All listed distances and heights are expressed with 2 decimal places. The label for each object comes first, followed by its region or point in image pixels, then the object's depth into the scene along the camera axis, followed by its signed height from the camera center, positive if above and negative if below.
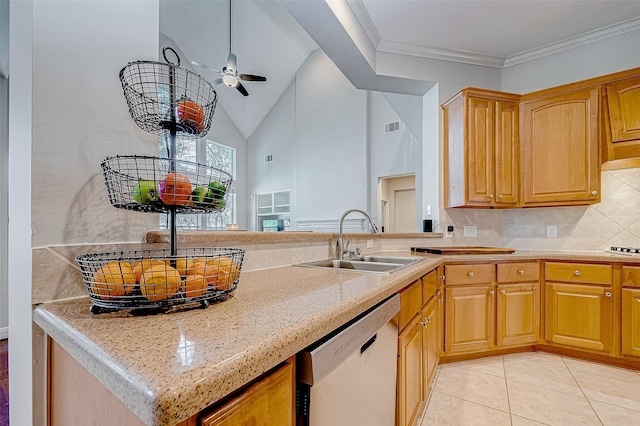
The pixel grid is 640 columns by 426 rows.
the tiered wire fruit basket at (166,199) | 0.60 +0.04
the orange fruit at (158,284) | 0.60 -0.15
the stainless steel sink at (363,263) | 1.55 -0.29
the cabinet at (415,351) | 1.10 -0.63
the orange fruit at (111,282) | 0.59 -0.14
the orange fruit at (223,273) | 0.70 -0.15
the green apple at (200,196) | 0.73 +0.05
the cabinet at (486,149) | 2.46 +0.57
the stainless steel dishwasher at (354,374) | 0.59 -0.41
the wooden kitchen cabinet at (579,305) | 2.01 -0.67
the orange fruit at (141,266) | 0.63 -0.12
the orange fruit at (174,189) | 0.67 +0.06
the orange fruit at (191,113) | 0.75 +0.27
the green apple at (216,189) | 0.76 +0.07
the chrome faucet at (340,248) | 1.75 -0.21
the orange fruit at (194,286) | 0.64 -0.16
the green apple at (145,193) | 0.68 +0.05
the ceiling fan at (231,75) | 3.71 +1.85
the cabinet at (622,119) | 2.16 +0.73
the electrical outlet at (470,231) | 2.76 -0.16
